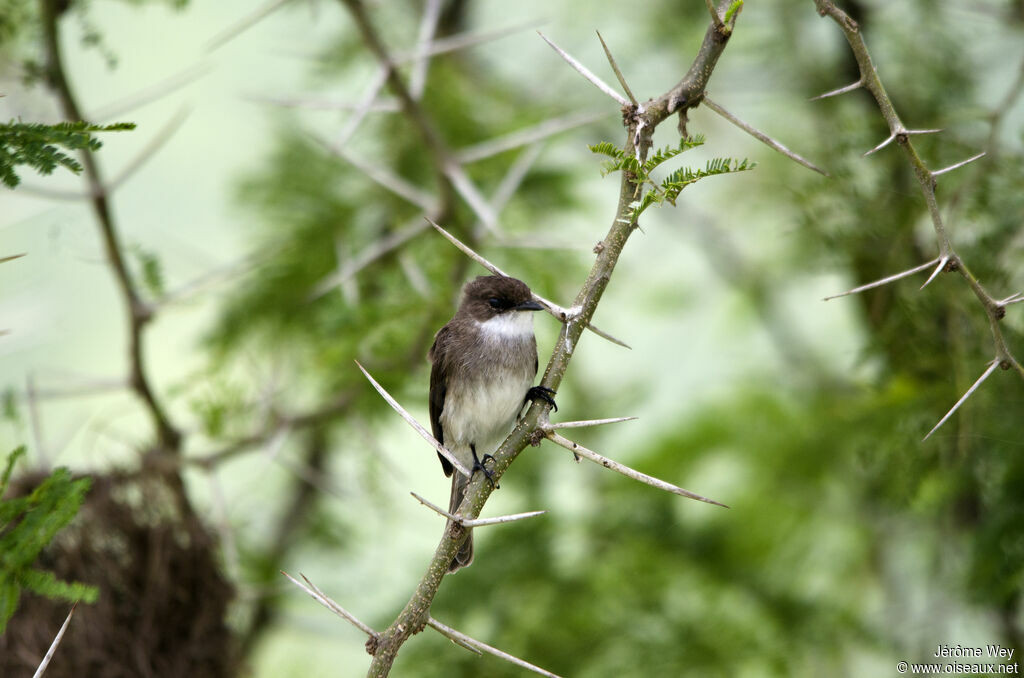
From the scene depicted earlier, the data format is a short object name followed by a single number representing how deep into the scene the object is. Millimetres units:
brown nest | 7629
